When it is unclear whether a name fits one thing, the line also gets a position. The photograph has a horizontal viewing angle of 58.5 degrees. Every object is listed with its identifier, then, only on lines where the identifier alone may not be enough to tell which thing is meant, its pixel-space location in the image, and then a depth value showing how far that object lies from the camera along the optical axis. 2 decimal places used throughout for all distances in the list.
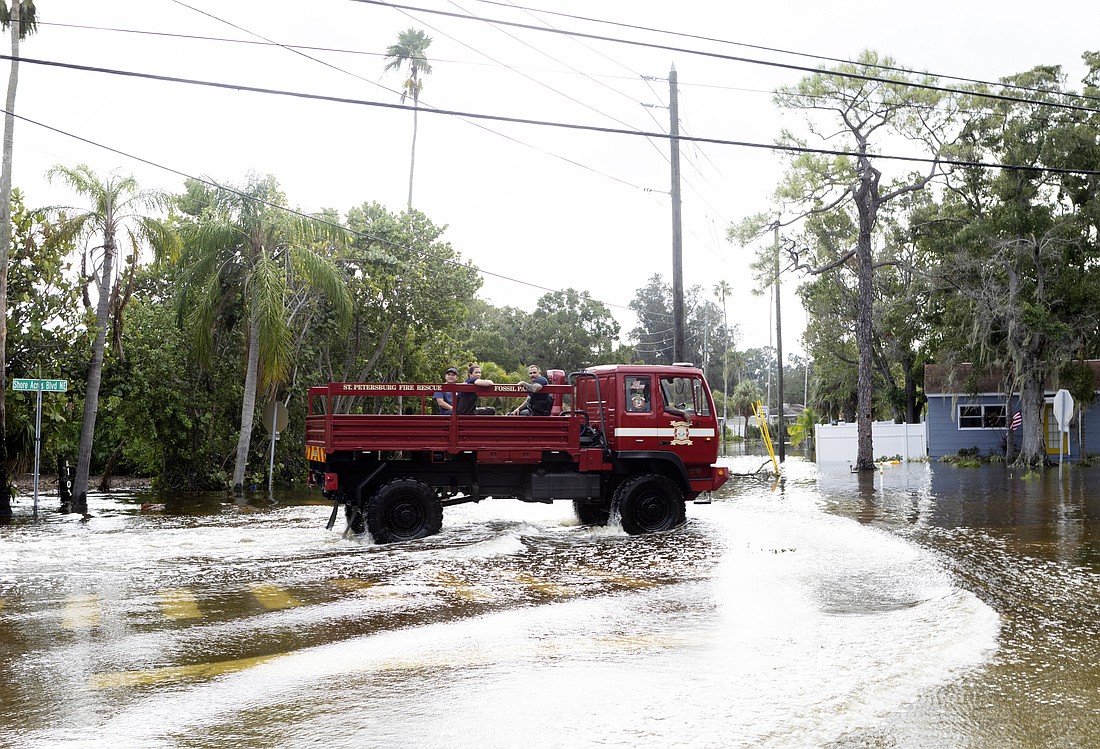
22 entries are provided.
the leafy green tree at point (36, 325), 19.66
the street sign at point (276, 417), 22.62
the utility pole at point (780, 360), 42.34
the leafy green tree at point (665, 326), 100.56
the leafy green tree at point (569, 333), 66.94
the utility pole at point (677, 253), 22.70
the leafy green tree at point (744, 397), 92.00
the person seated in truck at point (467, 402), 14.38
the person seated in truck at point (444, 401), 13.93
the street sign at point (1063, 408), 23.23
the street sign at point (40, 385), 17.11
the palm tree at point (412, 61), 48.09
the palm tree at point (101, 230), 18.81
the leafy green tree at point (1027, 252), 29.36
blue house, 36.34
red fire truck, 13.45
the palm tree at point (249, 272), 22.16
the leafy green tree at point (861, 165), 28.08
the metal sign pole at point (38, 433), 17.22
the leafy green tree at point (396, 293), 29.73
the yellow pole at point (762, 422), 26.34
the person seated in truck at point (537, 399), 14.52
